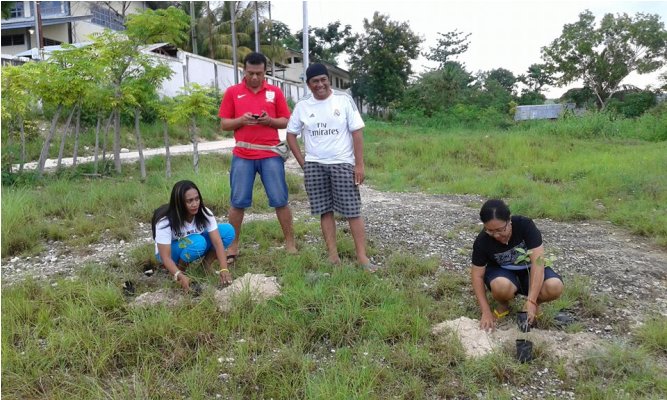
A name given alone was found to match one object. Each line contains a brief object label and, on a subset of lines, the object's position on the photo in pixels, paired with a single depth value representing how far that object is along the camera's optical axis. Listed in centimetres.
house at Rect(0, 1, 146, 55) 2331
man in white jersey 373
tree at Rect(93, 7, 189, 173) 743
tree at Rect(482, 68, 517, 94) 4806
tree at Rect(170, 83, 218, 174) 758
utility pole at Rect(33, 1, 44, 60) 1719
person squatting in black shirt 291
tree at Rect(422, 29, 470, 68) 3394
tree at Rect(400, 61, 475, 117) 2545
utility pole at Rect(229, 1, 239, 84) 2145
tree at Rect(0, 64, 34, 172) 689
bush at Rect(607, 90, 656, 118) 2632
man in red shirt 388
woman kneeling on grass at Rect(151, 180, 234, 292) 339
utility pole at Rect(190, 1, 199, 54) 2410
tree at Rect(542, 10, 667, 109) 2692
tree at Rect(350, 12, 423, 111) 3069
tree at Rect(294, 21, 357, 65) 3375
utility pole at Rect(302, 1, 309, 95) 895
